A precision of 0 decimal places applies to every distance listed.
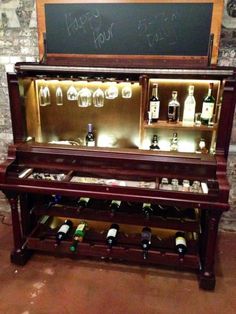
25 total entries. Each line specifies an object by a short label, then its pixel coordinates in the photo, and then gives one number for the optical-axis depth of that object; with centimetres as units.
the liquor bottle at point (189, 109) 239
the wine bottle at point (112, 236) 239
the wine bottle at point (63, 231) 245
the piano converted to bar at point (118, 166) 212
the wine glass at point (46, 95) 255
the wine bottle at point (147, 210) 238
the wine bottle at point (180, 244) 230
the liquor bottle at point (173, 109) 243
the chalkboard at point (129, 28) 216
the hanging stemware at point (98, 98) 246
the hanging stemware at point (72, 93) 248
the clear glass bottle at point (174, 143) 252
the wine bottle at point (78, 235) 242
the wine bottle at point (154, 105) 239
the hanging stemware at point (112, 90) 243
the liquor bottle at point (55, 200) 263
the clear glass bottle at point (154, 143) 254
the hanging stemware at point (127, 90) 240
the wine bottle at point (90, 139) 262
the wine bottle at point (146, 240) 233
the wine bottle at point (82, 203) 249
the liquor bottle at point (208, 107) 231
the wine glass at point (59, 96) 255
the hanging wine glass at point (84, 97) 246
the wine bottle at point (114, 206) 239
